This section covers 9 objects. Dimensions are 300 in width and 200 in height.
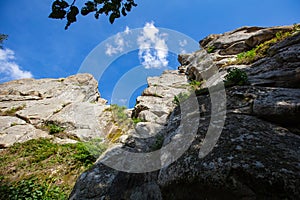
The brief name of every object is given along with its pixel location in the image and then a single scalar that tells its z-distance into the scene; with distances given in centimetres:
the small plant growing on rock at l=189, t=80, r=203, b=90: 1348
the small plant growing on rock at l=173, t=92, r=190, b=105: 935
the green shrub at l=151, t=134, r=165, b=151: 603
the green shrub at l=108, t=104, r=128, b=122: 1371
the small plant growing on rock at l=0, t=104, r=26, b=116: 1391
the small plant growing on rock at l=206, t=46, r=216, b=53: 1809
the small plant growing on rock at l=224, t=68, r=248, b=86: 599
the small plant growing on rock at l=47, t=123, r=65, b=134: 1138
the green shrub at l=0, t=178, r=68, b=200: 591
